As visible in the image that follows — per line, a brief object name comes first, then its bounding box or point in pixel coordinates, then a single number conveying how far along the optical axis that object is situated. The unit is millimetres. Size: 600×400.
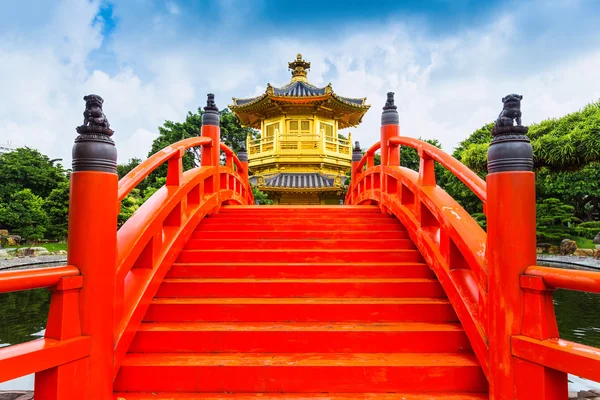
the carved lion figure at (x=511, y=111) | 2330
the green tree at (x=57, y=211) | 19766
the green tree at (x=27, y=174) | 24988
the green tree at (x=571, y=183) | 21250
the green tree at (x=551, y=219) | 18594
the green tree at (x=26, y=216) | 19453
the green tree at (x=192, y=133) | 23634
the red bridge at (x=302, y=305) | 2180
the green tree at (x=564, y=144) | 12594
